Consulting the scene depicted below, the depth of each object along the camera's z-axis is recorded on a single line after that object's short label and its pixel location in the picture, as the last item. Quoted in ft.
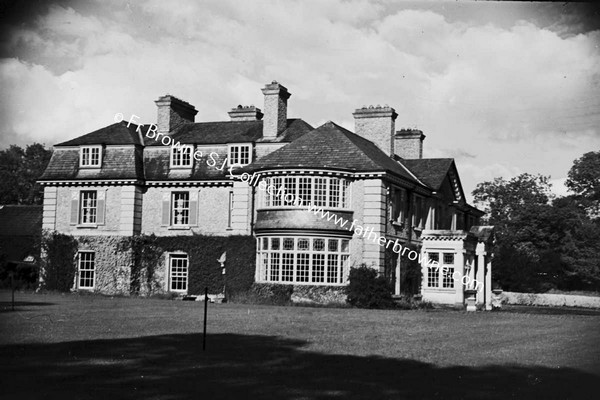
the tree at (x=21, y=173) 189.78
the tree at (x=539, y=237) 159.53
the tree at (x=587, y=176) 160.66
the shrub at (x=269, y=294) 105.70
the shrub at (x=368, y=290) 104.17
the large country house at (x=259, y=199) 107.34
